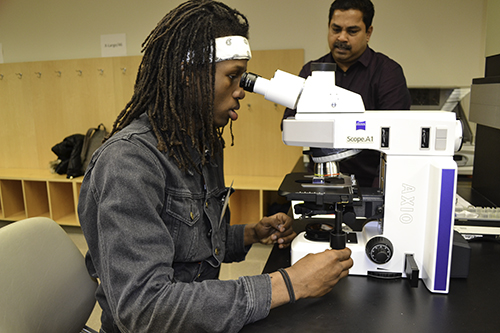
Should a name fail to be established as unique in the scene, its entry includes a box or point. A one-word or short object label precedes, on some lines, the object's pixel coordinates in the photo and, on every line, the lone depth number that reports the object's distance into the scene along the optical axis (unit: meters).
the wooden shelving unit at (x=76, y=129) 3.21
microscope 0.95
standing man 1.94
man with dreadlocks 0.74
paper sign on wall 3.44
